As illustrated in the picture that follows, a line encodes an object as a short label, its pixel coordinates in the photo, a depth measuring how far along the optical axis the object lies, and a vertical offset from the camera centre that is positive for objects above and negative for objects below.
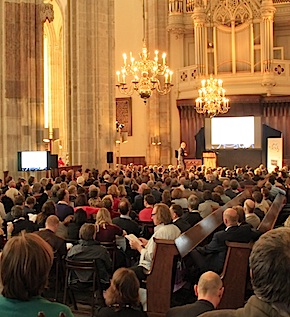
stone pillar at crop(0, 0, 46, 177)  15.57 +2.22
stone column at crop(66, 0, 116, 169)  19.39 +2.56
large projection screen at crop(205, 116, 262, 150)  24.52 +0.92
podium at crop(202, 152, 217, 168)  23.89 -0.25
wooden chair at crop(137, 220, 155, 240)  8.48 -1.16
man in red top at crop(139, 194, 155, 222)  9.02 -0.91
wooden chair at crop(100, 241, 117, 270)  6.95 -1.17
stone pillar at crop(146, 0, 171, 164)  26.92 +1.84
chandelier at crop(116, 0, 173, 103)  15.33 +2.26
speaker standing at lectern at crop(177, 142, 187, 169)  22.34 -0.10
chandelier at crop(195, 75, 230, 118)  22.70 +2.39
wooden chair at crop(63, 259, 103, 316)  6.02 -1.40
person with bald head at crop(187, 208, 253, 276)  6.30 -1.07
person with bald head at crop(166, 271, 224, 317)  3.74 -0.96
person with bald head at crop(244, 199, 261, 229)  8.07 -0.91
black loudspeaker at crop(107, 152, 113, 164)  19.52 -0.10
